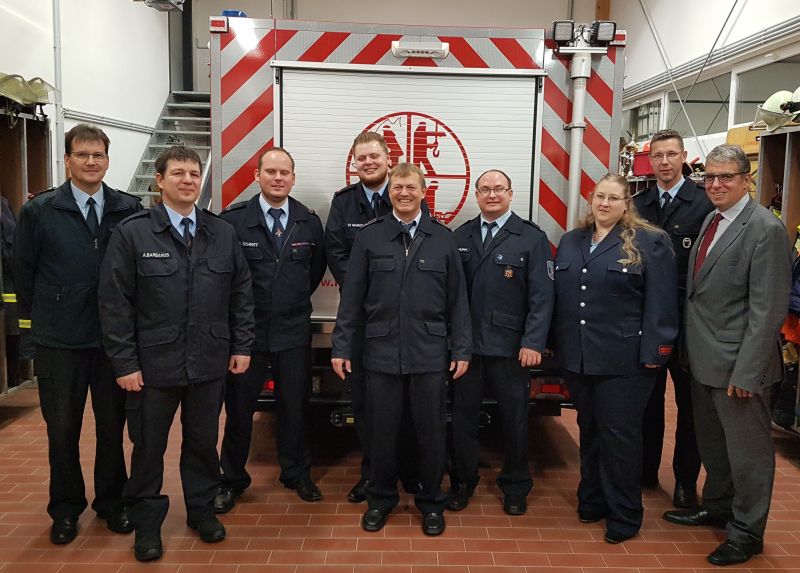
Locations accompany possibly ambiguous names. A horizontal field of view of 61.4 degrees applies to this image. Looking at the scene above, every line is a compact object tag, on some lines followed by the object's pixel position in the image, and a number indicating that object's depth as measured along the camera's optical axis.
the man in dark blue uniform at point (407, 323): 3.14
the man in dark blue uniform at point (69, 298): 2.96
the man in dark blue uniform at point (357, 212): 3.39
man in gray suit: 2.85
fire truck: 3.59
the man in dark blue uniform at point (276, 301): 3.38
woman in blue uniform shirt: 3.08
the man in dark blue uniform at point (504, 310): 3.28
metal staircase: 9.91
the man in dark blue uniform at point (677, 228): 3.53
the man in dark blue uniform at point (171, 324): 2.82
